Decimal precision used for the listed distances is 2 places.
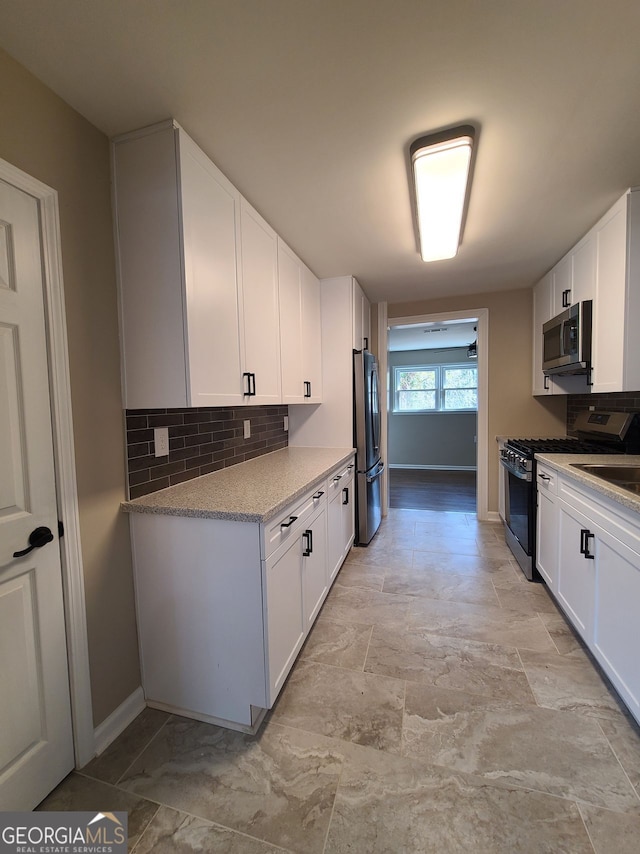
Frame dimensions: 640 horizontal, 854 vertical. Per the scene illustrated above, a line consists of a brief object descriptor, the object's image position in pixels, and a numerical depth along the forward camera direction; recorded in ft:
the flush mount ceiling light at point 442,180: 4.72
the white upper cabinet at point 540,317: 10.25
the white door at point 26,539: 3.51
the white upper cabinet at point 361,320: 10.44
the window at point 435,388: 22.33
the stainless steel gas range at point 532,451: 8.04
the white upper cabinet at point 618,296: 6.23
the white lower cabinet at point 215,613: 4.50
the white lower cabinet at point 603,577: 4.56
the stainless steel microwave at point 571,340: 7.64
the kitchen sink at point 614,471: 6.50
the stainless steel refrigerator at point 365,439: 9.98
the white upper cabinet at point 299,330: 7.80
